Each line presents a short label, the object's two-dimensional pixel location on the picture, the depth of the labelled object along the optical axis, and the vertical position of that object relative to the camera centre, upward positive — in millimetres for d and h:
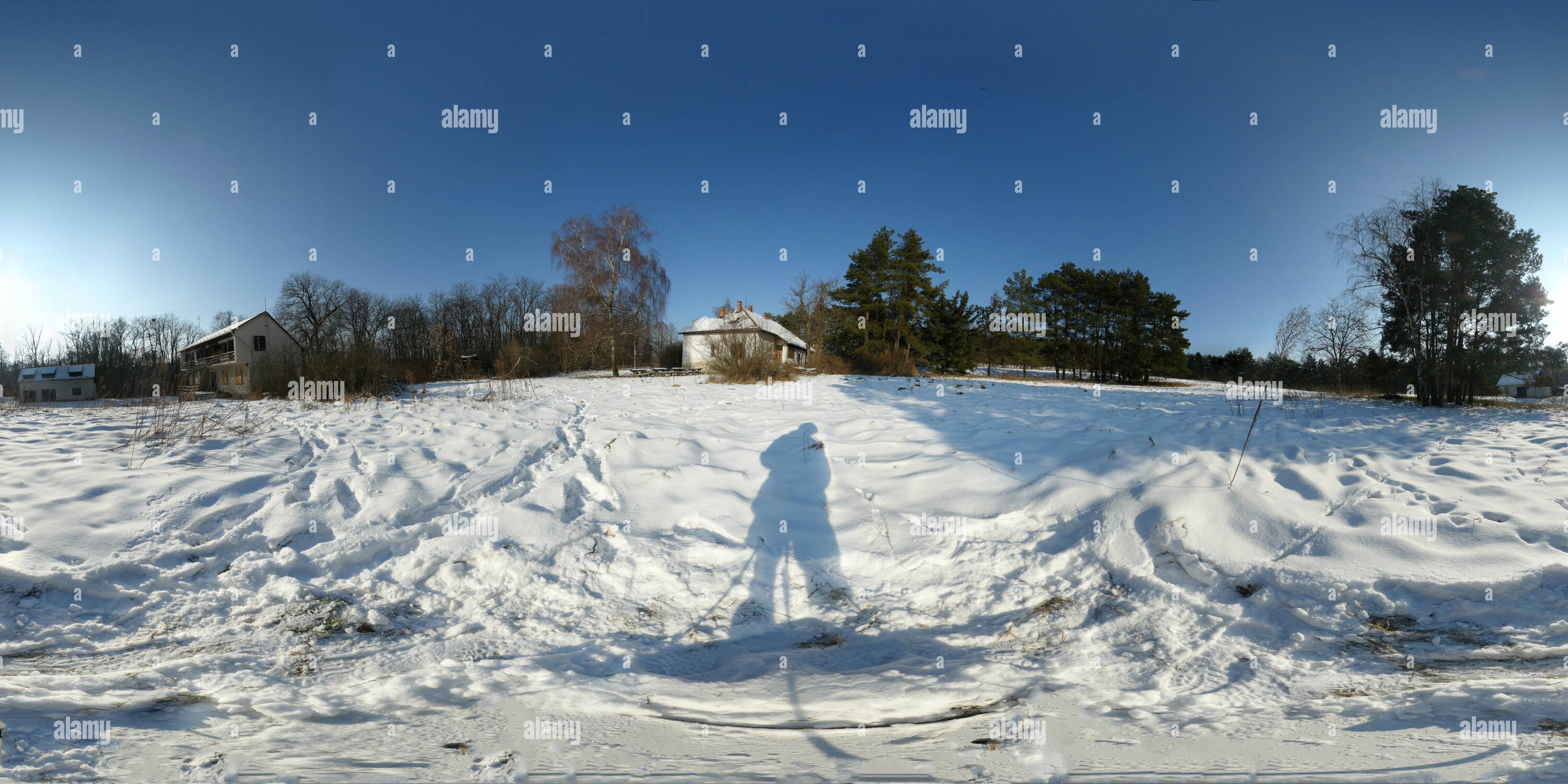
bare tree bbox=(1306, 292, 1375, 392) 19609 +1813
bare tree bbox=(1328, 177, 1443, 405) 15109 +3346
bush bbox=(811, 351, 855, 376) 21047 +899
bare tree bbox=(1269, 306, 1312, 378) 18109 +1827
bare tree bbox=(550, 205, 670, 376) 27734 +6068
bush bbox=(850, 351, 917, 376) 25281 +1020
